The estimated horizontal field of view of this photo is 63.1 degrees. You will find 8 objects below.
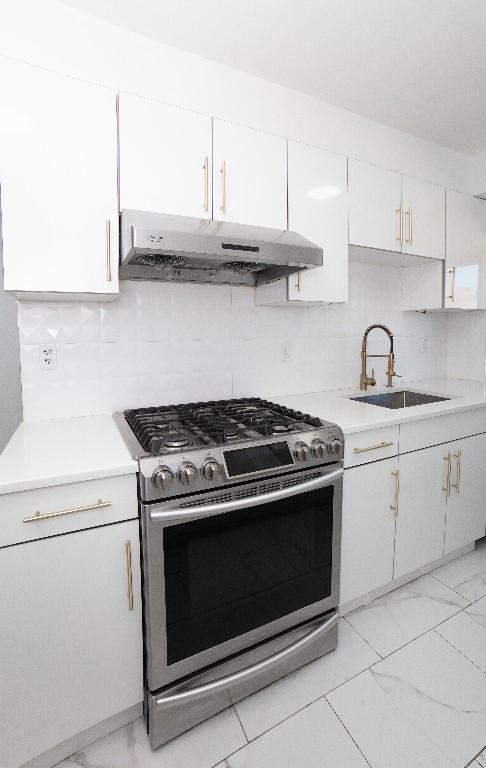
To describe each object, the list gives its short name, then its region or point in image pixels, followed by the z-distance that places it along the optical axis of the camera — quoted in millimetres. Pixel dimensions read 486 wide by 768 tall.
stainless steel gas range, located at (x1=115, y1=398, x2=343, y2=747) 1220
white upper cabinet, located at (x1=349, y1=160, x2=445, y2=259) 2039
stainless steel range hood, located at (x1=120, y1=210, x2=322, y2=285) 1350
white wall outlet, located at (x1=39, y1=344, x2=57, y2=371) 1647
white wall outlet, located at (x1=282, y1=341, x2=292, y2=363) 2268
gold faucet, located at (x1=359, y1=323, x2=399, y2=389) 2436
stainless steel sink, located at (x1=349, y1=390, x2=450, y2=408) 2426
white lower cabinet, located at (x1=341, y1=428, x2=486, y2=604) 1752
